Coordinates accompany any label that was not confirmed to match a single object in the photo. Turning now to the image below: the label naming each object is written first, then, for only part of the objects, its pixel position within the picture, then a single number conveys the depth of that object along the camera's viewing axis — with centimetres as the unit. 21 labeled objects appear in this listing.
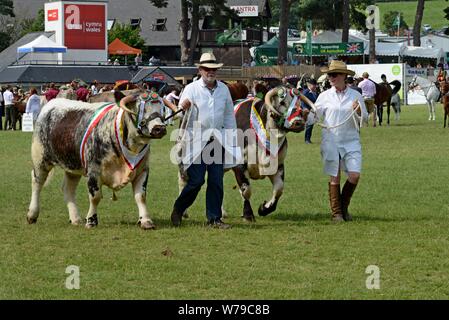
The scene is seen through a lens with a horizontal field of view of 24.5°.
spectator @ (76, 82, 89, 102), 3481
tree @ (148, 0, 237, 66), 7231
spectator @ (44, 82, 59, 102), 3811
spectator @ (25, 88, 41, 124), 3978
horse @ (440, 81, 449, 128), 3422
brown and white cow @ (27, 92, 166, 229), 1230
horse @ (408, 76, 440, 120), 4031
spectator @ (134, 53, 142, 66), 6779
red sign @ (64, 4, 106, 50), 7088
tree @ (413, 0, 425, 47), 7256
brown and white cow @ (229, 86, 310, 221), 1333
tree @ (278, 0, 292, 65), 6330
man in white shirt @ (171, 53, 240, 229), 1248
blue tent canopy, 5814
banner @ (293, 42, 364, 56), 6850
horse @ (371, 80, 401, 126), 3688
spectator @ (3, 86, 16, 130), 4181
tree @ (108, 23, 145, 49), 8888
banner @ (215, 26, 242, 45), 8312
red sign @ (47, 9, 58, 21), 7150
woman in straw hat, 1312
